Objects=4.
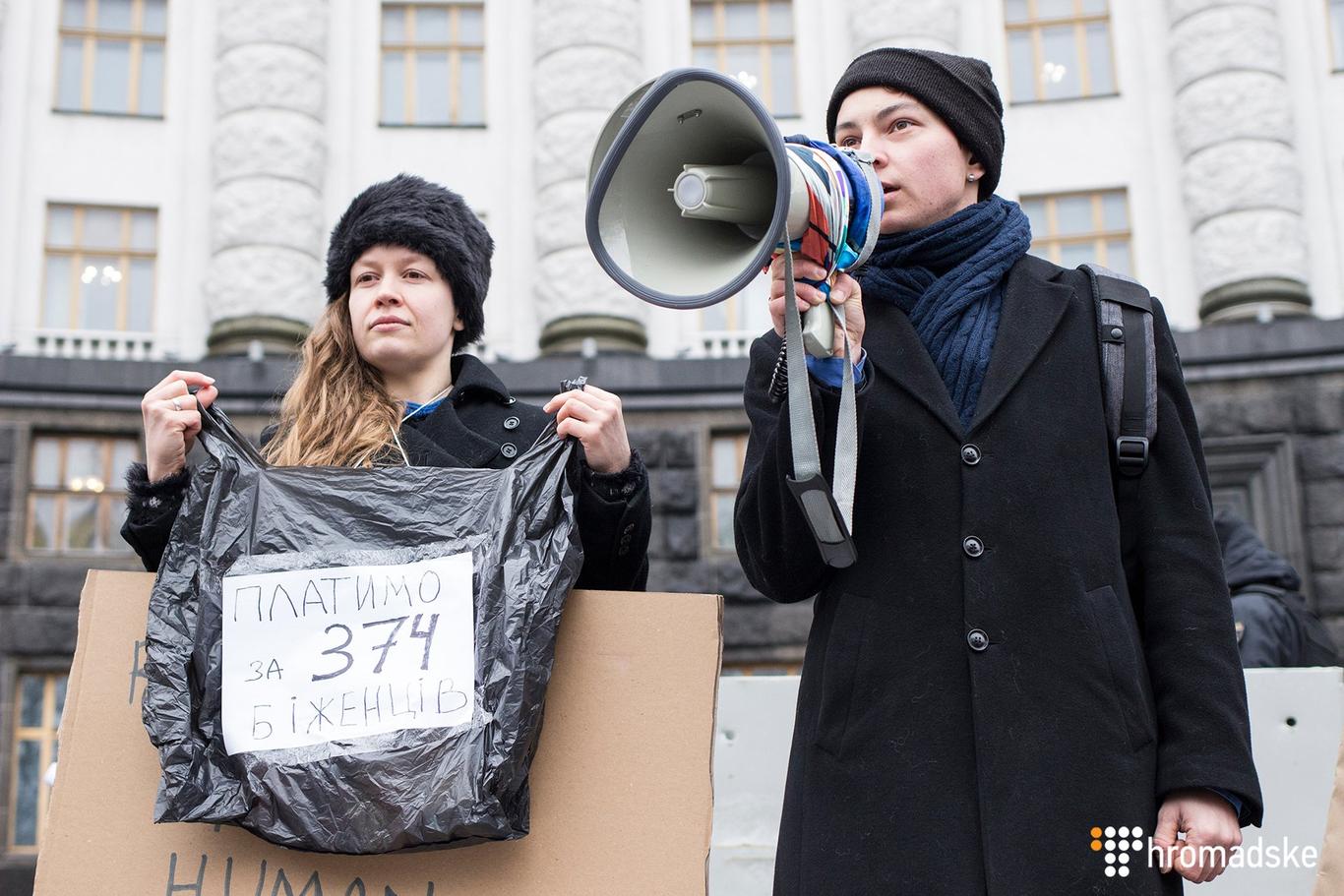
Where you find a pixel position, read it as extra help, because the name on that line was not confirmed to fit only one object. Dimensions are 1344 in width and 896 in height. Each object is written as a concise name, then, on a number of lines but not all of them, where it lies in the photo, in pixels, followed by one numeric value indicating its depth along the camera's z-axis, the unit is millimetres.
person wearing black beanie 2227
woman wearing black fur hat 2654
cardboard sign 2402
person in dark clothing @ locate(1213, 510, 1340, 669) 6020
